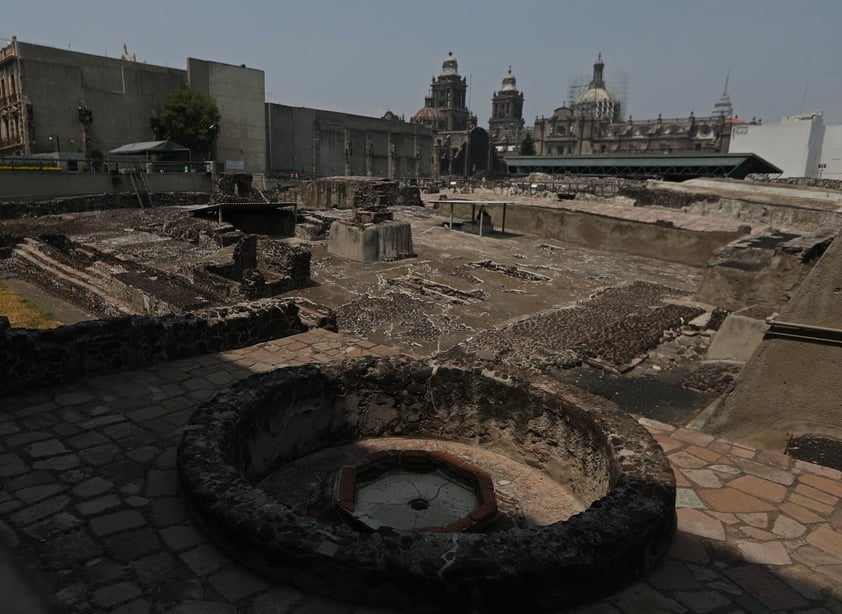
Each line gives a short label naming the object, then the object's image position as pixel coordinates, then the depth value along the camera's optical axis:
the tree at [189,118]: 39.59
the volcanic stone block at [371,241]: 16.98
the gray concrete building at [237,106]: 43.19
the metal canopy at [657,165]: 35.00
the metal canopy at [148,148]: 30.27
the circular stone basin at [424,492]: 2.71
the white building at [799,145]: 45.62
